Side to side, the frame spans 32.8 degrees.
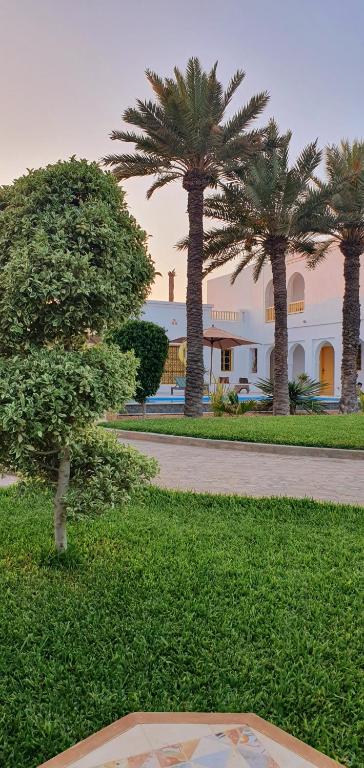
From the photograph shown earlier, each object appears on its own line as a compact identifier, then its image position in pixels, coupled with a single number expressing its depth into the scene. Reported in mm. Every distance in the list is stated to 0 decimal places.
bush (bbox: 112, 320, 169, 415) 16547
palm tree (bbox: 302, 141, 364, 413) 17703
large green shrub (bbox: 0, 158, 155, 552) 3449
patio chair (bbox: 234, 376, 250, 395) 29439
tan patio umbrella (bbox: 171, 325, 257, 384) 23736
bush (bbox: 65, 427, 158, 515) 3807
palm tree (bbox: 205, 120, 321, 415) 16297
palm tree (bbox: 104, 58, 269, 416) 15203
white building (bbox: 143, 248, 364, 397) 28281
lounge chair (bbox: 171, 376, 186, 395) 25281
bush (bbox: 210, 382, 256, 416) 17281
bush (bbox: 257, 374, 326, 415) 19266
